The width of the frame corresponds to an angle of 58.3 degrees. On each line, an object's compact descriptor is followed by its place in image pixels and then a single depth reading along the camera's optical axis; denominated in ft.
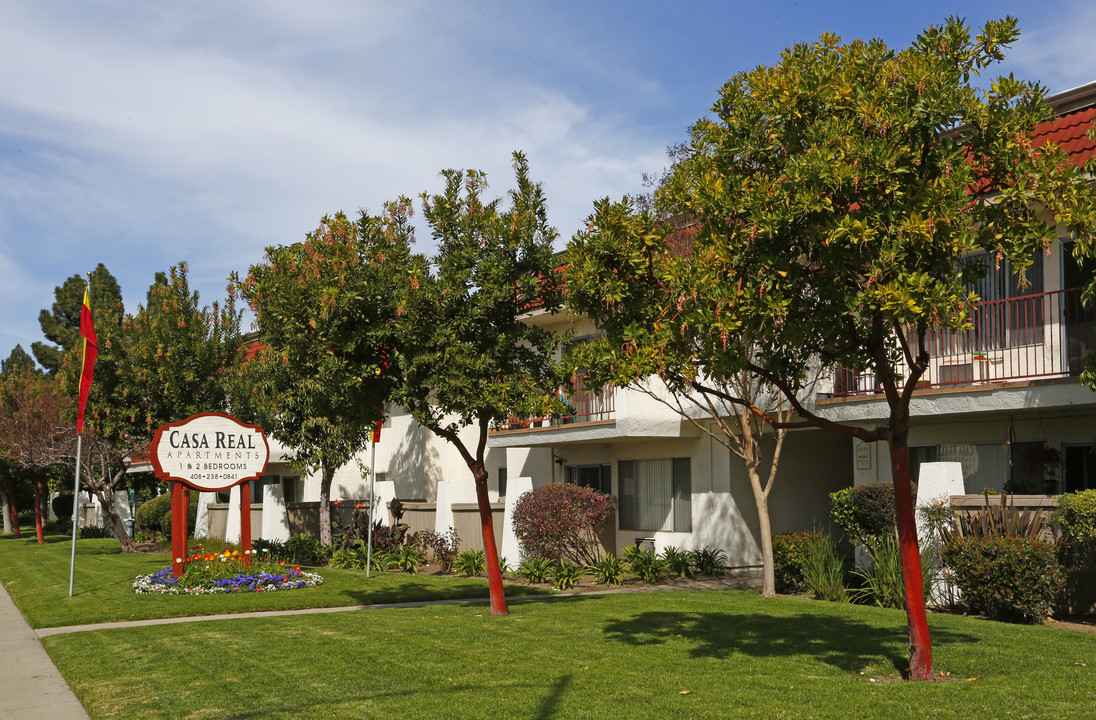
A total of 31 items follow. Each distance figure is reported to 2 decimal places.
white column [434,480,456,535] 73.87
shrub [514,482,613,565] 63.26
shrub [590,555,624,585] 60.90
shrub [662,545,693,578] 62.64
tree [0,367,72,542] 110.73
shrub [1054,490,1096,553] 39.68
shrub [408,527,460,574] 71.51
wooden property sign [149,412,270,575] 60.54
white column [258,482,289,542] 87.81
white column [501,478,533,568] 67.15
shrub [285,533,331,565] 80.84
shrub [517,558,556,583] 63.10
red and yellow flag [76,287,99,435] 58.39
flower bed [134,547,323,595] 57.98
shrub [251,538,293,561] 80.40
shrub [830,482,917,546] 48.73
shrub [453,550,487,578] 67.92
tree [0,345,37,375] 230.05
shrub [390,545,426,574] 73.00
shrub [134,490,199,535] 115.85
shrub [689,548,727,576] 63.82
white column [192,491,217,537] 103.35
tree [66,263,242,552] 74.08
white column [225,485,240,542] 91.40
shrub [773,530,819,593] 53.42
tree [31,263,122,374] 205.16
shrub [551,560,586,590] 59.72
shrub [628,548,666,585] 60.85
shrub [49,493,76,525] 173.89
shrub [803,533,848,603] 49.23
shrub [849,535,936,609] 45.73
